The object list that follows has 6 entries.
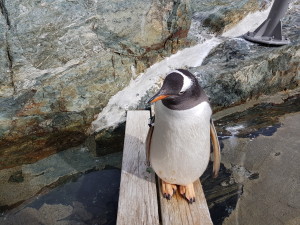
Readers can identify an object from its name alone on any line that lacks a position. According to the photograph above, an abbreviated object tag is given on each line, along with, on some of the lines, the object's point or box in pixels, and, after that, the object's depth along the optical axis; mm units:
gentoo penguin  1405
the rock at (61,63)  2600
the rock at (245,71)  3330
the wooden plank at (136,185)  1696
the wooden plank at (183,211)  1646
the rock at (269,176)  2109
